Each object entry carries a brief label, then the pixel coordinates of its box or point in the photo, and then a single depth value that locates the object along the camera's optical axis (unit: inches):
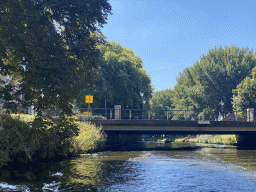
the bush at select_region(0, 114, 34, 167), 640.4
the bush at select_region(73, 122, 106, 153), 1018.0
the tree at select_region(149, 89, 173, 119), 3966.5
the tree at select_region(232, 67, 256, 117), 1952.5
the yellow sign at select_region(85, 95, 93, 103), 1434.1
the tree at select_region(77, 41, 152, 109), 1951.3
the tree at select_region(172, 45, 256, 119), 2279.8
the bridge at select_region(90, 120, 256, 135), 1381.6
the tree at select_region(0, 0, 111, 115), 603.5
